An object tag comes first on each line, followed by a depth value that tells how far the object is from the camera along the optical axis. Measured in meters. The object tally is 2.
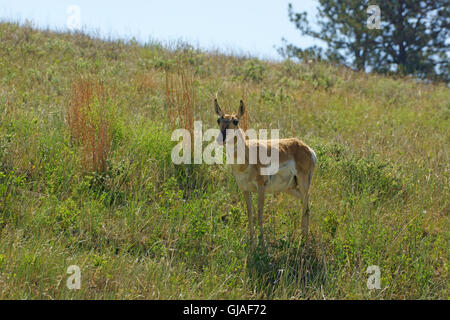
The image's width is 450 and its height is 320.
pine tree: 48.78
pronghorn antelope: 12.30
